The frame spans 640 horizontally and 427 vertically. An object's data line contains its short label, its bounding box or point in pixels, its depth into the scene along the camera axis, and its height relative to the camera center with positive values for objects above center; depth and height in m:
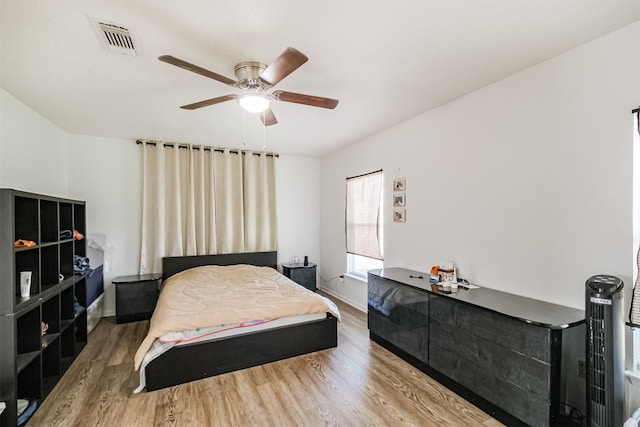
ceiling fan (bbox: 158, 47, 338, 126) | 1.72 +0.87
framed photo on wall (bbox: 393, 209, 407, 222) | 3.62 -0.06
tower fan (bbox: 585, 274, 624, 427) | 1.60 -0.80
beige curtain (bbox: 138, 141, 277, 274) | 4.36 +0.15
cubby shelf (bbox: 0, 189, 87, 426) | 1.89 -0.69
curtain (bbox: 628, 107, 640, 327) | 1.69 -0.56
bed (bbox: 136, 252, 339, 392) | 2.45 -1.30
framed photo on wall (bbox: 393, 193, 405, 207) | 3.63 +0.15
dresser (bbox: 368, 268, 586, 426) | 1.78 -0.99
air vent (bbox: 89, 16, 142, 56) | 1.72 +1.10
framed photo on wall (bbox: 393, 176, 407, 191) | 3.61 +0.34
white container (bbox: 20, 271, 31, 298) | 2.16 -0.54
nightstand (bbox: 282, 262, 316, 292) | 4.92 -1.08
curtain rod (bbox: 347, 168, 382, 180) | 4.06 +0.54
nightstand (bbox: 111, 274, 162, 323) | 3.89 -1.17
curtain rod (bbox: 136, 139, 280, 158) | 4.36 +1.02
